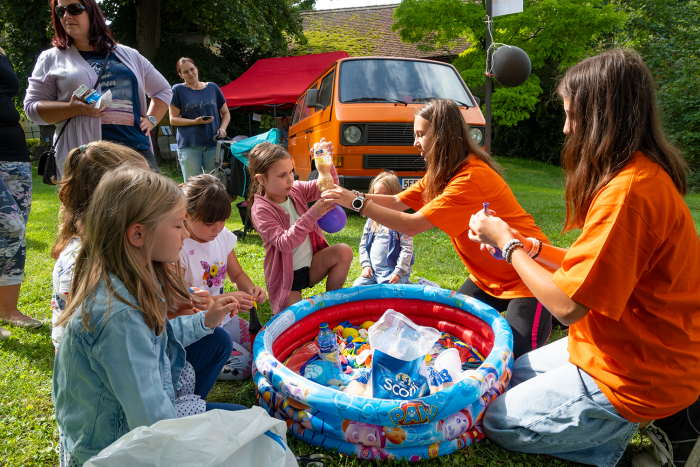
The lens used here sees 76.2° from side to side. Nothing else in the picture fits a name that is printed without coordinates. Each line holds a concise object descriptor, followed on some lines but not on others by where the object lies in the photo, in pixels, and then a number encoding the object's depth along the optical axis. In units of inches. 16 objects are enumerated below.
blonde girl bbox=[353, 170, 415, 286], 145.0
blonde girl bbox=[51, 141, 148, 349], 81.7
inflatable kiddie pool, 72.7
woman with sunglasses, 114.0
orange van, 240.5
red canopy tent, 510.0
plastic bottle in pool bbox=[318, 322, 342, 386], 99.1
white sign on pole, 225.8
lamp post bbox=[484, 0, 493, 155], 235.8
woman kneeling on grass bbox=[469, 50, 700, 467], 61.6
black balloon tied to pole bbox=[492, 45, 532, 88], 221.8
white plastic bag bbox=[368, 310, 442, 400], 79.9
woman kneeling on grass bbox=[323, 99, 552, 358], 105.3
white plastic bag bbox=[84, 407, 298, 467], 50.8
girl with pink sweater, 117.3
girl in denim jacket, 57.4
